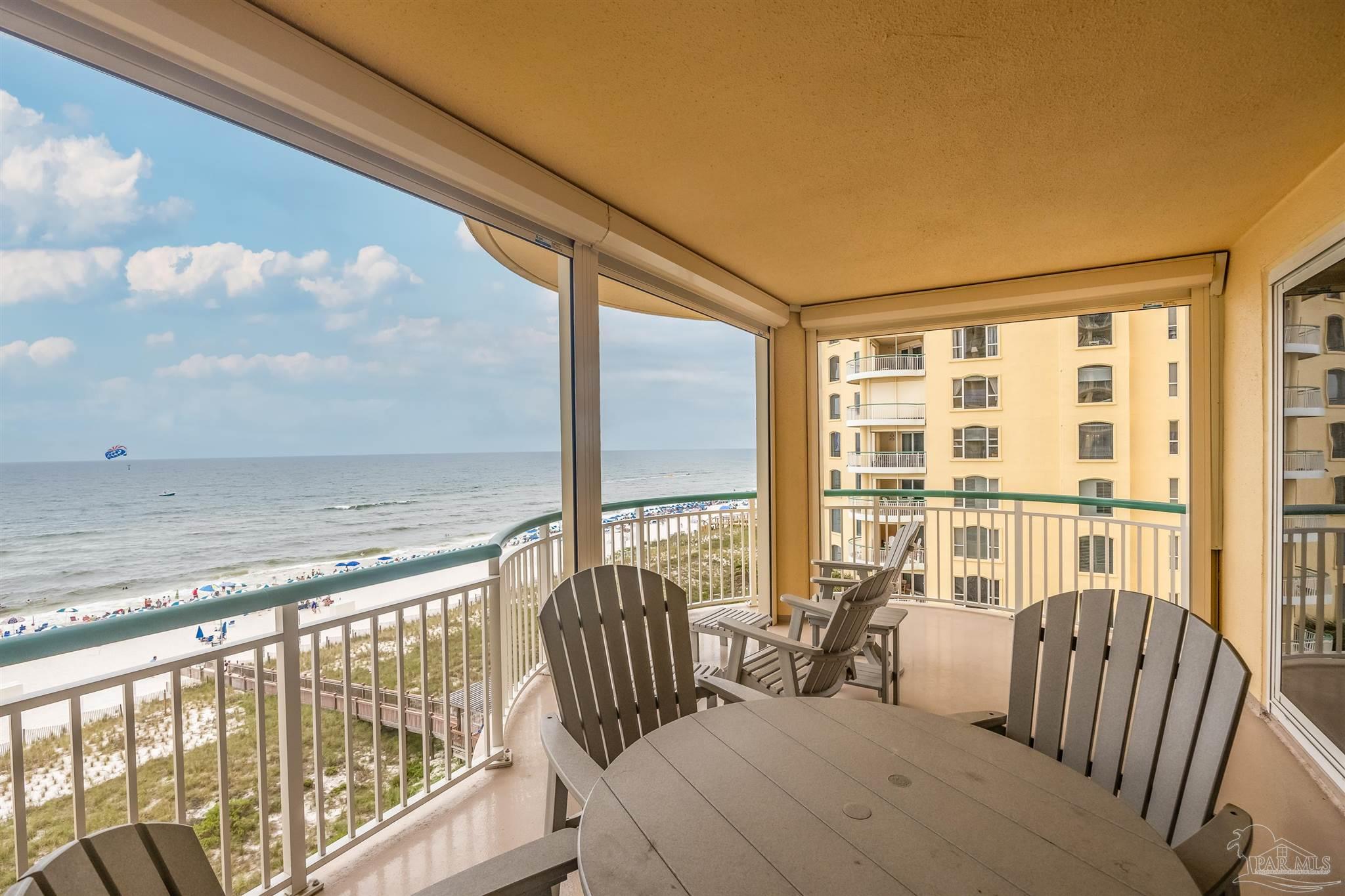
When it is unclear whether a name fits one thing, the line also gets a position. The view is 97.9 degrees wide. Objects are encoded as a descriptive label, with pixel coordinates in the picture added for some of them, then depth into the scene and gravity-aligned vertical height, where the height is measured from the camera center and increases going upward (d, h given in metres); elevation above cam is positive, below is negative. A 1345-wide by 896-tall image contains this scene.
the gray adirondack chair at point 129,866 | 0.65 -0.50
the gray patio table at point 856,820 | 0.88 -0.66
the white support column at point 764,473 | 4.68 -0.25
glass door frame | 2.58 -0.41
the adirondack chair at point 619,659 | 1.76 -0.70
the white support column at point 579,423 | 2.67 +0.10
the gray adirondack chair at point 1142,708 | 1.18 -0.66
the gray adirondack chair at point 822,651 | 2.27 -0.84
